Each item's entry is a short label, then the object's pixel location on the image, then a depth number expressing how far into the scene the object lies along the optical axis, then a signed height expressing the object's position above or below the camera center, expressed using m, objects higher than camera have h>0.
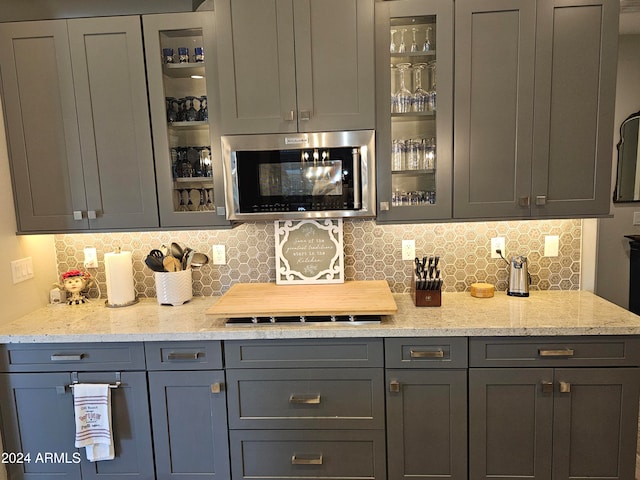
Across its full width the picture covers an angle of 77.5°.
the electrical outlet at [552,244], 2.30 -0.36
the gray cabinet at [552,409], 1.79 -1.03
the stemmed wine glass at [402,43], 1.97 +0.70
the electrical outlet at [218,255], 2.43 -0.37
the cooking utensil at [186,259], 2.31 -0.37
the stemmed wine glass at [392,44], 1.96 +0.70
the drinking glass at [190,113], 2.08 +0.42
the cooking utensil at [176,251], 2.31 -0.33
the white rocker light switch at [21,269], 2.12 -0.37
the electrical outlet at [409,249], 2.36 -0.37
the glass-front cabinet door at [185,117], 2.00 +0.40
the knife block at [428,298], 2.06 -0.58
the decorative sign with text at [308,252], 2.34 -0.36
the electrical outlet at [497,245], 2.32 -0.36
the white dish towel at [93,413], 1.88 -1.01
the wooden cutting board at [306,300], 1.87 -0.55
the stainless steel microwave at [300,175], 1.96 +0.08
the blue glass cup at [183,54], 2.04 +0.71
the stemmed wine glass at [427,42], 1.96 +0.70
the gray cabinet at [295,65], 1.90 +0.60
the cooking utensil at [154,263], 2.22 -0.38
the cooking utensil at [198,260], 2.34 -0.38
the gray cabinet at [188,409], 1.87 -1.01
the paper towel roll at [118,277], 2.25 -0.46
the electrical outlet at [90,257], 2.45 -0.36
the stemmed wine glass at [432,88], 1.97 +0.48
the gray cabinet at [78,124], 2.01 +0.38
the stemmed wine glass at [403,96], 2.00 +0.45
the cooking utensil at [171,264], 2.24 -0.39
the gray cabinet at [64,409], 1.90 -1.01
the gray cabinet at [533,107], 1.88 +0.36
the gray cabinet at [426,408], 1.81 -1.01
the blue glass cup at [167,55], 2.03 +0.71
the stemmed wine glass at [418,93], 2.00 +0.46
